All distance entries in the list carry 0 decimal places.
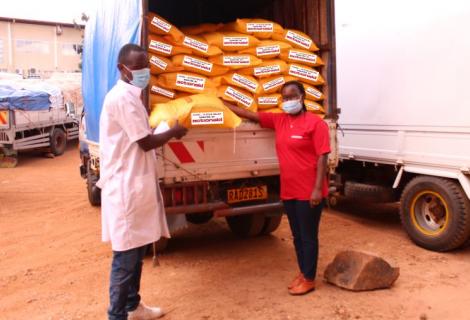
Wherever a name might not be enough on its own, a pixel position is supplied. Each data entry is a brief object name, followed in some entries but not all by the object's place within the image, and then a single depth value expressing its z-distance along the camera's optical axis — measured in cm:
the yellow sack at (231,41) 461
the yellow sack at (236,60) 459
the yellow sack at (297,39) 487
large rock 416
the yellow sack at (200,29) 484
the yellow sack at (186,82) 437
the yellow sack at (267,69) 467
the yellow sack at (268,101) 468
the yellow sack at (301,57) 481
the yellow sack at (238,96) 453
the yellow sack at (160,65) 429
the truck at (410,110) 512
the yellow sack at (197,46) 445
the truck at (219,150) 435
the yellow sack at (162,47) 430
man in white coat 317
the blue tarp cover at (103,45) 431
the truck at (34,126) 1305
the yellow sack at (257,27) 473
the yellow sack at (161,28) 429
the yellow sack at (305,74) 482
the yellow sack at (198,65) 443
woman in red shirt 396
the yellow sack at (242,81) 457
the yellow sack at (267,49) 470
